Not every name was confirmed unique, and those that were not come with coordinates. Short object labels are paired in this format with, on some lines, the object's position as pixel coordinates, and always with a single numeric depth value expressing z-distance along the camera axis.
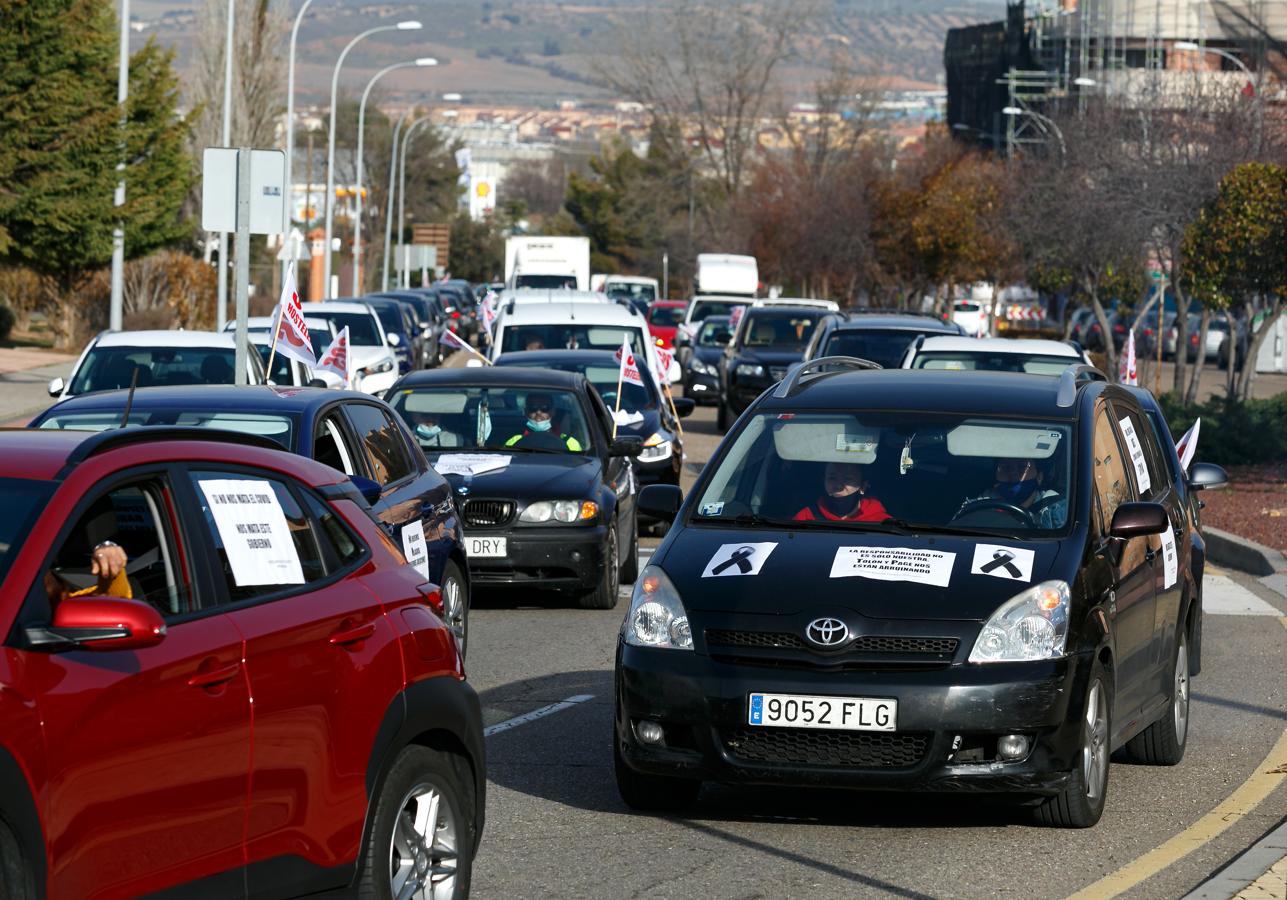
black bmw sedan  27.61
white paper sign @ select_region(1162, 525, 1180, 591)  18.19
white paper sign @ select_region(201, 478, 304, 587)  10.84
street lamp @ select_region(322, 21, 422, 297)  117.66
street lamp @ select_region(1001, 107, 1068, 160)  90.06
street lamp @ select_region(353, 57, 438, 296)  132.34
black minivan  14.66
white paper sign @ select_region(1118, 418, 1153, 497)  18.72
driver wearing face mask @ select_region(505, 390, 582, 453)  29.84
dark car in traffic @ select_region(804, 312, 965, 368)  47.28
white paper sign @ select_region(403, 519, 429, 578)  20.97
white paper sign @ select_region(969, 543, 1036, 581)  15.24
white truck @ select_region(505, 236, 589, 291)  117.00
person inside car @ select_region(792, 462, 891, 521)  16.59
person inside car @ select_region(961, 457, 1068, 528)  16.34
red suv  9.05
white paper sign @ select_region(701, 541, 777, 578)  15.43
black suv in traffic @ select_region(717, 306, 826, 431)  61.81
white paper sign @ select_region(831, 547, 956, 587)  15.20
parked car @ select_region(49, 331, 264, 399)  34.62
